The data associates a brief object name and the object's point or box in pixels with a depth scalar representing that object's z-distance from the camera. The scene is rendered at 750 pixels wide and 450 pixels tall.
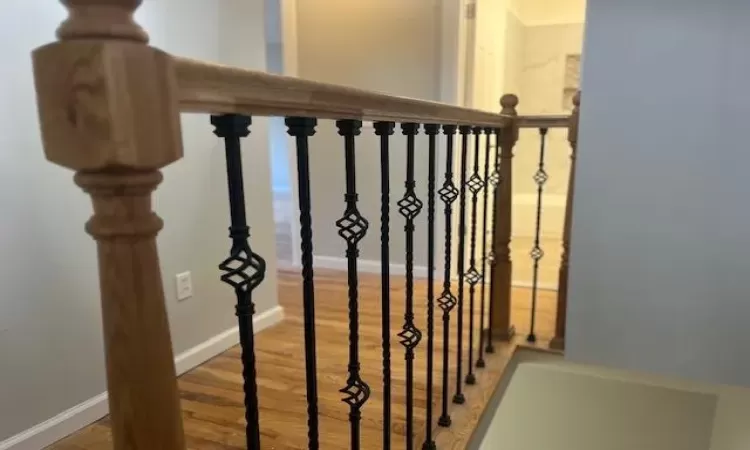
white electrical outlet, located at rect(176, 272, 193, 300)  2.19
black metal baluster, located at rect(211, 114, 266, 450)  0.72
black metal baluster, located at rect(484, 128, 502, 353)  2.27
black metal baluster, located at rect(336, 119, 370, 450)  1.01
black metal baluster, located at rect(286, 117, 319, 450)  0.87
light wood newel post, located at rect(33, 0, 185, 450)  0.50
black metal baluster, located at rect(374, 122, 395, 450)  1.18
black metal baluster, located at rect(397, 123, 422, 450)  1.30
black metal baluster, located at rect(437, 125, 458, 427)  1.56
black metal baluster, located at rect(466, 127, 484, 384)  1.91
